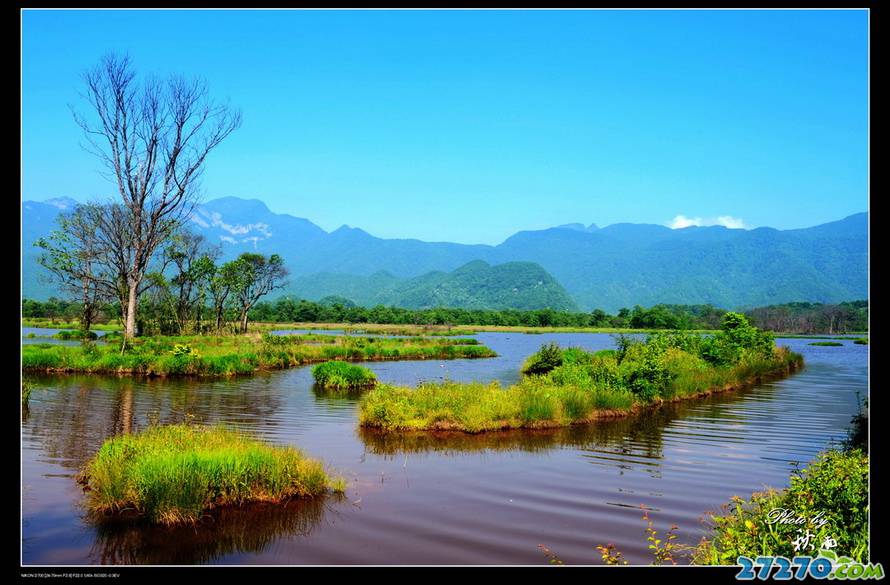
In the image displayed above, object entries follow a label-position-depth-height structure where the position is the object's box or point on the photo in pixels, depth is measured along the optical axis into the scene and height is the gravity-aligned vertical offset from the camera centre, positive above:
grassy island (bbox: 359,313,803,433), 18.00 -2.79
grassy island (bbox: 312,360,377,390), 27.02 -2.90
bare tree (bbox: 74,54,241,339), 36.25 +6.77
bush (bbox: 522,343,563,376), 31.38 -2.67
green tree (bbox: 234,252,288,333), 65.81 +3.72
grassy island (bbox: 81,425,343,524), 9.37 -2.61
